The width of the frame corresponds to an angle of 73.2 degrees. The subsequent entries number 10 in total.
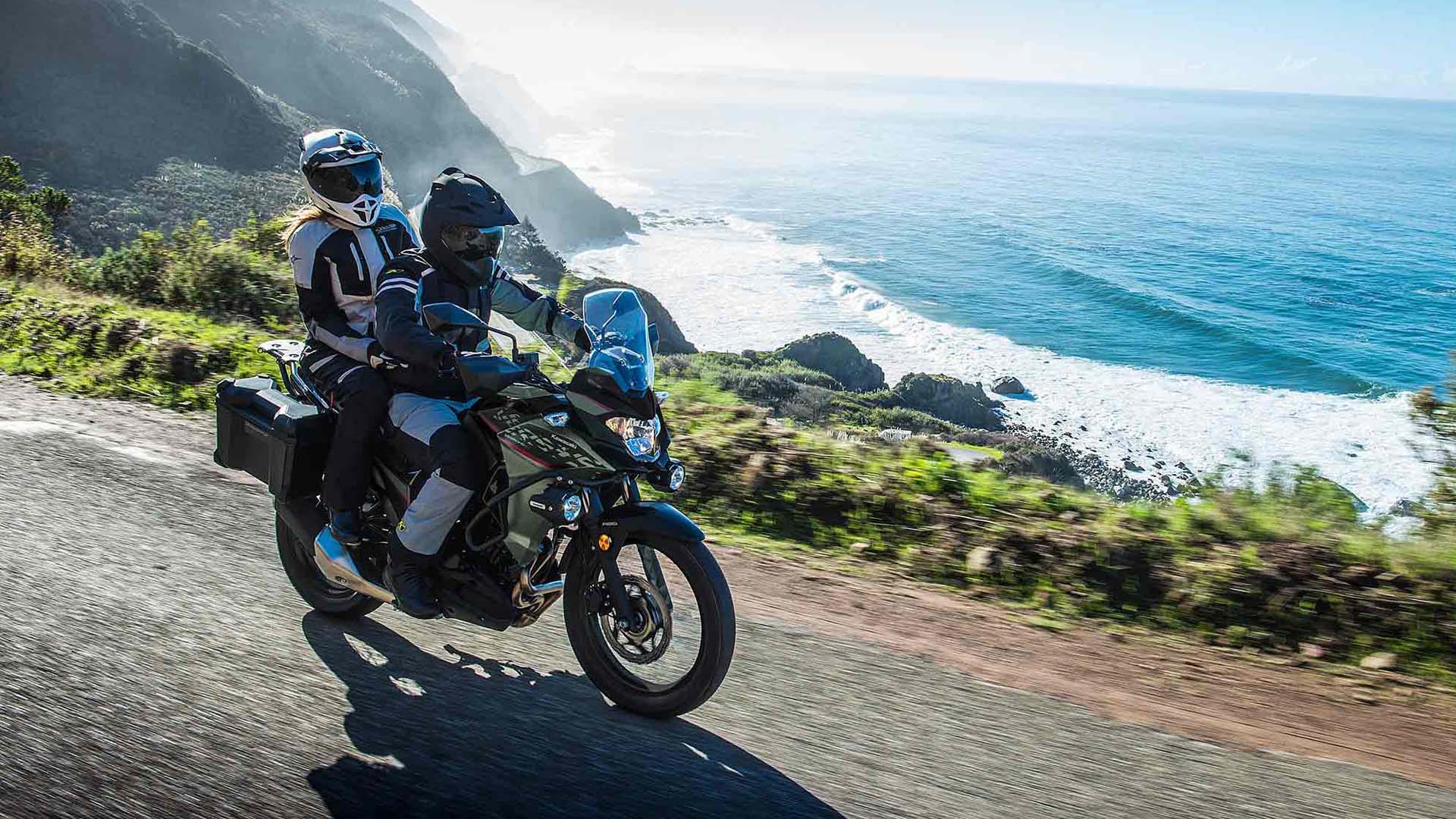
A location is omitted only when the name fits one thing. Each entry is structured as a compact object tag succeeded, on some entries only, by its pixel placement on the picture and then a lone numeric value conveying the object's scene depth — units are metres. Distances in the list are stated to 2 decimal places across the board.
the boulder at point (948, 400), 37.72
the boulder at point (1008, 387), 43.06
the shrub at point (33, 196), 29.42
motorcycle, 3.53
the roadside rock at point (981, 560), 5.96
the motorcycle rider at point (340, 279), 4.23
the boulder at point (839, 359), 41.56
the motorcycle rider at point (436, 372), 3.91
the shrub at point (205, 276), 11.55
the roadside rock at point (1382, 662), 4.89
